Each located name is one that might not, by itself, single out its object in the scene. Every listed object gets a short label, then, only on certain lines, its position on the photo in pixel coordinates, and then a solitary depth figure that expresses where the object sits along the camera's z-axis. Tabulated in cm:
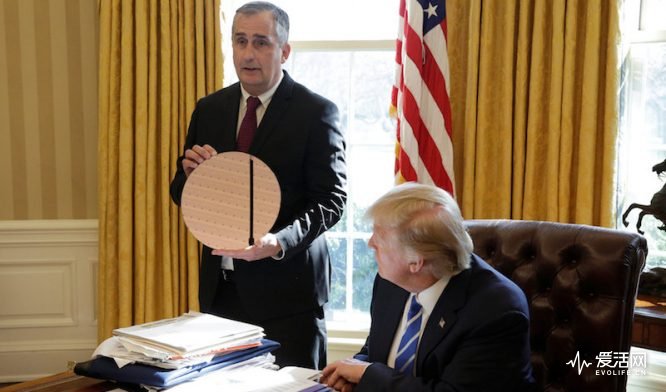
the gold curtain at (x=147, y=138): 313
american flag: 275
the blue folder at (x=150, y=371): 133
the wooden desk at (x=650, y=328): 189
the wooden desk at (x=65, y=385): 141
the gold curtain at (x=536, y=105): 269
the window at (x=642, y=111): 290
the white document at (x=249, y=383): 132
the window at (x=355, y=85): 337
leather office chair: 160
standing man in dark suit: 198
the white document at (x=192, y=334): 139
